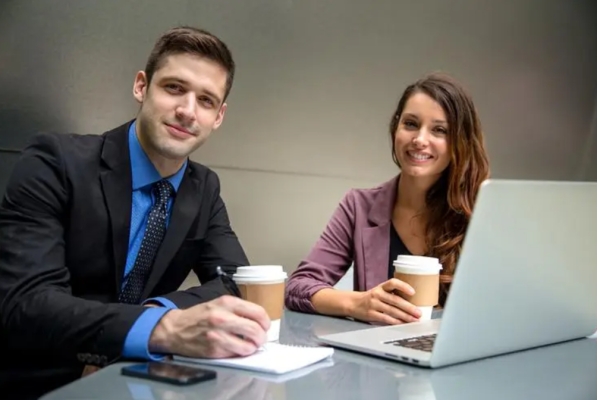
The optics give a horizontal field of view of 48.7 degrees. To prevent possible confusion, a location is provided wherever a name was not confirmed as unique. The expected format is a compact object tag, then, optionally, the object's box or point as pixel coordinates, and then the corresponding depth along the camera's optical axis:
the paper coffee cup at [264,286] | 1.08
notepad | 0.90
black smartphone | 0.82
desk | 0.79
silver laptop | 0.88
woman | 1.86
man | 0.99
